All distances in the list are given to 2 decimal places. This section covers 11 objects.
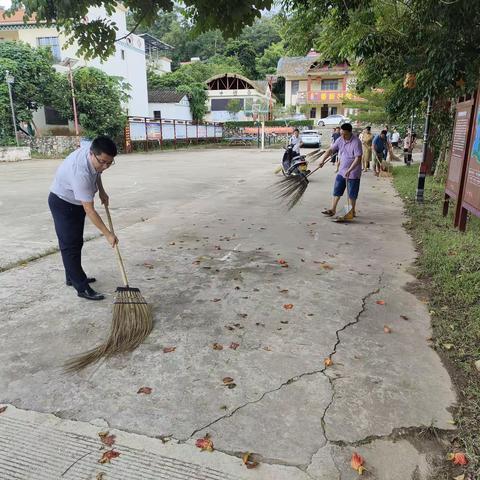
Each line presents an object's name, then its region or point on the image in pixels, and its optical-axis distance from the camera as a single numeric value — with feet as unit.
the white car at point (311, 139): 96.12
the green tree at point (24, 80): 66.03
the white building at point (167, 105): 121.29
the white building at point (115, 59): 85.05
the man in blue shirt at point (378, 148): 46.40
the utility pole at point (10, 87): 61.31
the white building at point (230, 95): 153.89
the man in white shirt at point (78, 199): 11.24
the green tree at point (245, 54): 186.80
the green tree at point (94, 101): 74.46
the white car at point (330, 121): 135.52
